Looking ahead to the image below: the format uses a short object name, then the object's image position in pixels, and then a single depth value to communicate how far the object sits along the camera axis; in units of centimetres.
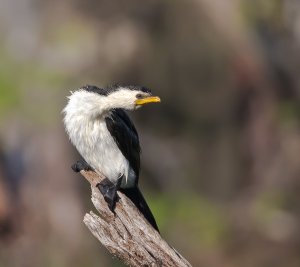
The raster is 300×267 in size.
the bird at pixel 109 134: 1802
